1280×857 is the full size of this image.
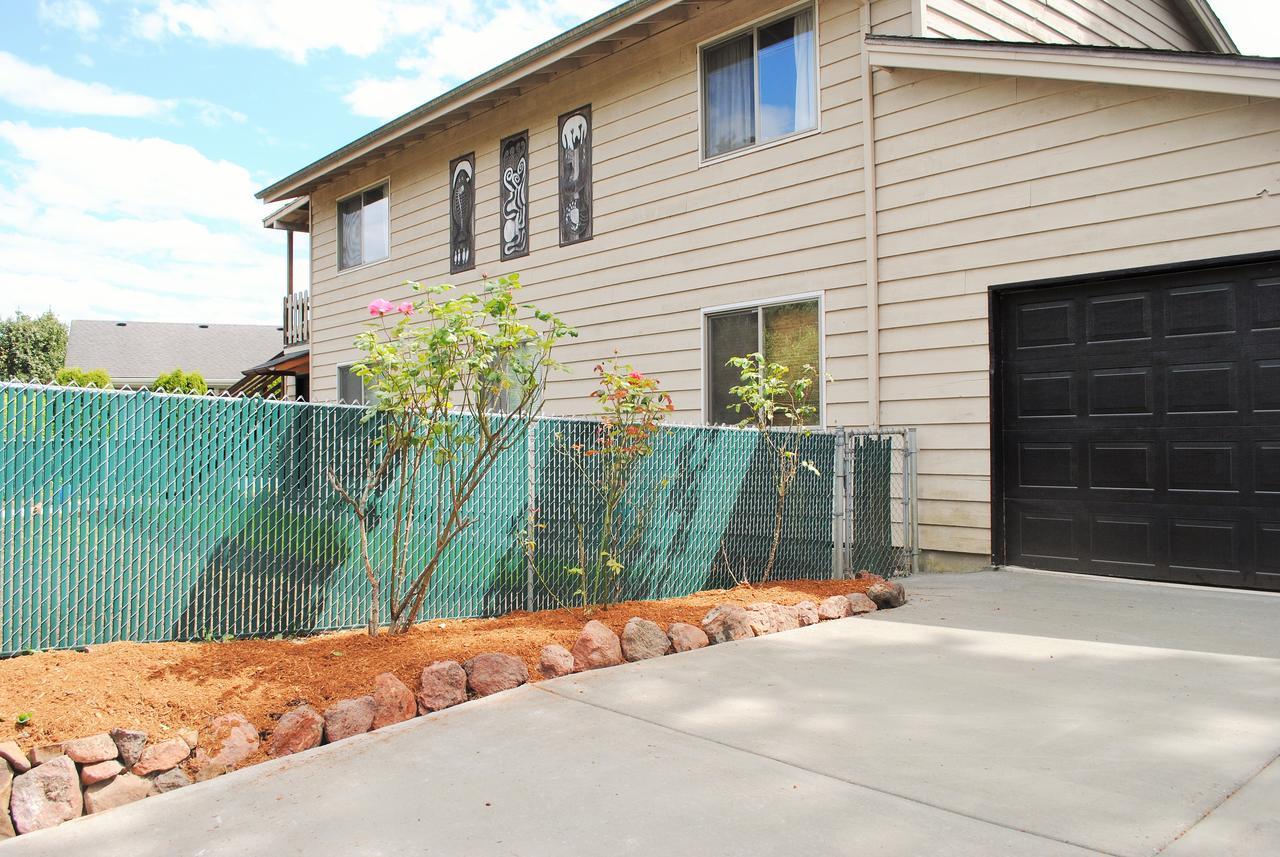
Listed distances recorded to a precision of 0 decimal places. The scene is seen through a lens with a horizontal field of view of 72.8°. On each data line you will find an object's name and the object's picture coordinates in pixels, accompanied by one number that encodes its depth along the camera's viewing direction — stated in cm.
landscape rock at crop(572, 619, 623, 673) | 438
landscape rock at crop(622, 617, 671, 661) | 454
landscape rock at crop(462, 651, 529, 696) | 394
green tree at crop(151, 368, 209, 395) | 2636
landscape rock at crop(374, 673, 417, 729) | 355
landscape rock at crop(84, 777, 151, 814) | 285
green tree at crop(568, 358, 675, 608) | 541
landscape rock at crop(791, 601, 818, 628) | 546
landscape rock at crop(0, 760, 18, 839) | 267
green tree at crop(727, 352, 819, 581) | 646
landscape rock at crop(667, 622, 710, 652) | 479
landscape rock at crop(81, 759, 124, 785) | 287
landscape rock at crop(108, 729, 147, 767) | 296
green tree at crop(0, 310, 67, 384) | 3875
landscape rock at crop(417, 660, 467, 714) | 373
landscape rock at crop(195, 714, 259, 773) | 311
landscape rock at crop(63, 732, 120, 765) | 287
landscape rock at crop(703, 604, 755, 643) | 501
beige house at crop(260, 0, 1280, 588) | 612
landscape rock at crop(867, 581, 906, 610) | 592
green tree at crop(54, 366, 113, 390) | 2794
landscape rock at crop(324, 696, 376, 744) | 339
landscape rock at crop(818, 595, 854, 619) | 561
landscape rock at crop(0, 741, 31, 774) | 277
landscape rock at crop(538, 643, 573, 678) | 422
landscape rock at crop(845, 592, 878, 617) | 577
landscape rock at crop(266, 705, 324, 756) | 326
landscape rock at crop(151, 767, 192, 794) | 297
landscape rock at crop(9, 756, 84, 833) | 271
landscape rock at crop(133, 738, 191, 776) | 298
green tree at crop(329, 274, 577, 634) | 432
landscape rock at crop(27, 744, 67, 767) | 285
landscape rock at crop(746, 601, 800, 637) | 519
